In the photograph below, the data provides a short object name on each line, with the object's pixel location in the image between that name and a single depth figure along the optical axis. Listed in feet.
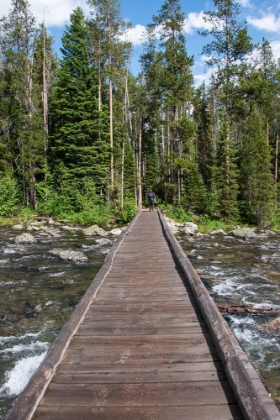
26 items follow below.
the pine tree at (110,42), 81.66
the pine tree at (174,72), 88.12
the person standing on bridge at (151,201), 79.10
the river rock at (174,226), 70.53
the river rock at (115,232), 64.65
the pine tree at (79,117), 88.33
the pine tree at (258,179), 83.25
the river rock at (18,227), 68.39
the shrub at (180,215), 85.25
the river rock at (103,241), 54.85
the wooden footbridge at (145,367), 8.35
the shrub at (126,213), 79.87
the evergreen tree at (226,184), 82.48
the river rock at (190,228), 68.57
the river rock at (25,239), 53.16
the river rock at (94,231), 64.13
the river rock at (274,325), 21.95
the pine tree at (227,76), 82.74
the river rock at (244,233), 63.98
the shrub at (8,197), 81.82
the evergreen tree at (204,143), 117.50
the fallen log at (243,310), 24.39
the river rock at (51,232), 61.29
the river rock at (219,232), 69.10
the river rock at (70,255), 41.38
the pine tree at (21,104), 85.92
